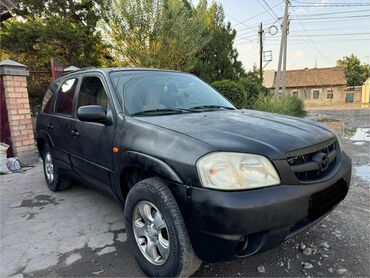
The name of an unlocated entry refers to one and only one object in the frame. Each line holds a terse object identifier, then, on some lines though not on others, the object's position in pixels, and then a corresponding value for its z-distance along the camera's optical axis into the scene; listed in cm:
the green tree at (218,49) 1539
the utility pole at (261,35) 2821
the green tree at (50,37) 1152
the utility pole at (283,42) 1873
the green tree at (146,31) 1077
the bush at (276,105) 1198
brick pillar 606
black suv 182
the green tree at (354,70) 5429
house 4284
